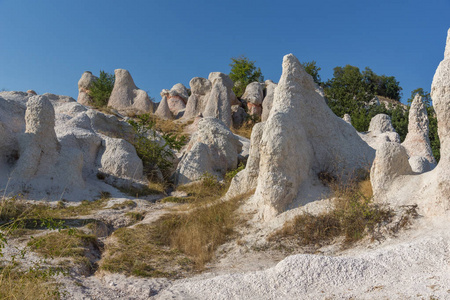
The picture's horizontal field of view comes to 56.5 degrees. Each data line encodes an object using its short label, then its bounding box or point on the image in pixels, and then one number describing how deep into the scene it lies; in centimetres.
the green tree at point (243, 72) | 3138
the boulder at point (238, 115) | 2422
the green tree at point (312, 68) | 3066
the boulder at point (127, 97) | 2450
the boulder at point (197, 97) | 2453
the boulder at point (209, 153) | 1245
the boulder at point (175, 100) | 2702
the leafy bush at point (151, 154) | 1324
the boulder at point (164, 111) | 2418
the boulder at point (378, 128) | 1336
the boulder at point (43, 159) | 988
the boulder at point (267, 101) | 2236
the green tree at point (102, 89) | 2592
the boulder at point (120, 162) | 1191
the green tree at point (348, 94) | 2683
